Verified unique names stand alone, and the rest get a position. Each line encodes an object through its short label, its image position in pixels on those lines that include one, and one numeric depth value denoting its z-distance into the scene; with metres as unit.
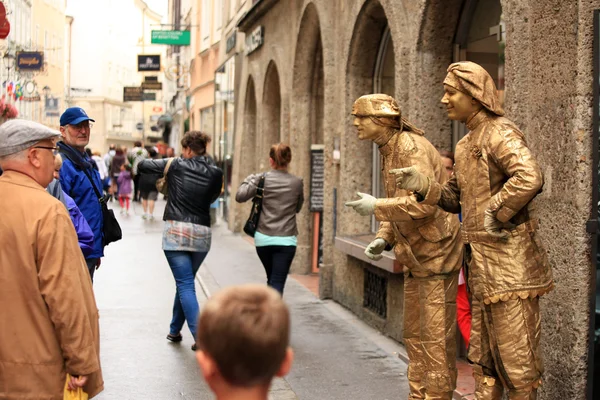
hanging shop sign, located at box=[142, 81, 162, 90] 46.06
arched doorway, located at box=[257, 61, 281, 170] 17.88
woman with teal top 9.23
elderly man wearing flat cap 3.96
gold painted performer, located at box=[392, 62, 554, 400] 5.02
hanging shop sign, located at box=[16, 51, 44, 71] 25.42
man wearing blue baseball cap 6.62
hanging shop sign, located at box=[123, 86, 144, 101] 50.44
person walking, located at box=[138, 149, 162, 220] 23.67
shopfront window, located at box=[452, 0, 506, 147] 8.17
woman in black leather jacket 8.30
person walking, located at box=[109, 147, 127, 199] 30.85
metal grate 9.77
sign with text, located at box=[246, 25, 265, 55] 17.73
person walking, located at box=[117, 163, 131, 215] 27.70
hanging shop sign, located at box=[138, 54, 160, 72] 42.62
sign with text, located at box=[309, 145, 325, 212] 13.59
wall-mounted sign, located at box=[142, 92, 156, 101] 50.00
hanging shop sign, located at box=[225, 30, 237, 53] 22.52
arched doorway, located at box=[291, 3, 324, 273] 14.26
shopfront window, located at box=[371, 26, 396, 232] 10.94
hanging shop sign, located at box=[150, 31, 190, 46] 34.40
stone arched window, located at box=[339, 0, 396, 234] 10.84
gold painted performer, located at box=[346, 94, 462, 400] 5.98
